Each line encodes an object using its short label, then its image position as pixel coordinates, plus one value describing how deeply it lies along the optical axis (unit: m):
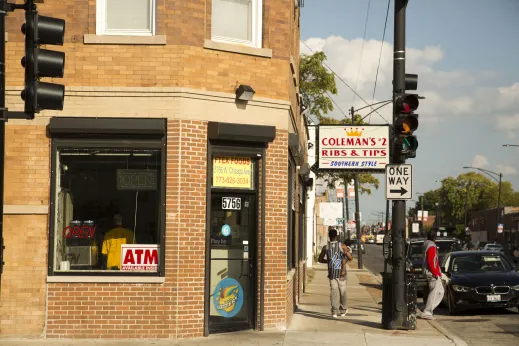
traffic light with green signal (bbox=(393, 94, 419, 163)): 14.80
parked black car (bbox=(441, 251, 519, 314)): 18.89
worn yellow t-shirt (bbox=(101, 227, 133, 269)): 13.13
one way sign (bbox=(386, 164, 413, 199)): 15.20
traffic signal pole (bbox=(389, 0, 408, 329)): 14.91
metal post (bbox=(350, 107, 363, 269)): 44.06
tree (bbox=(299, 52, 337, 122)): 44.62
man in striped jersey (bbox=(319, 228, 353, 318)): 17.30
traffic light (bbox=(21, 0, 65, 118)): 7.93
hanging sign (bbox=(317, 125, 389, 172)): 24.80
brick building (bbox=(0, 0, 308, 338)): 12.94
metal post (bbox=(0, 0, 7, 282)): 7.89
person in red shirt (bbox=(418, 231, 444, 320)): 17.66
